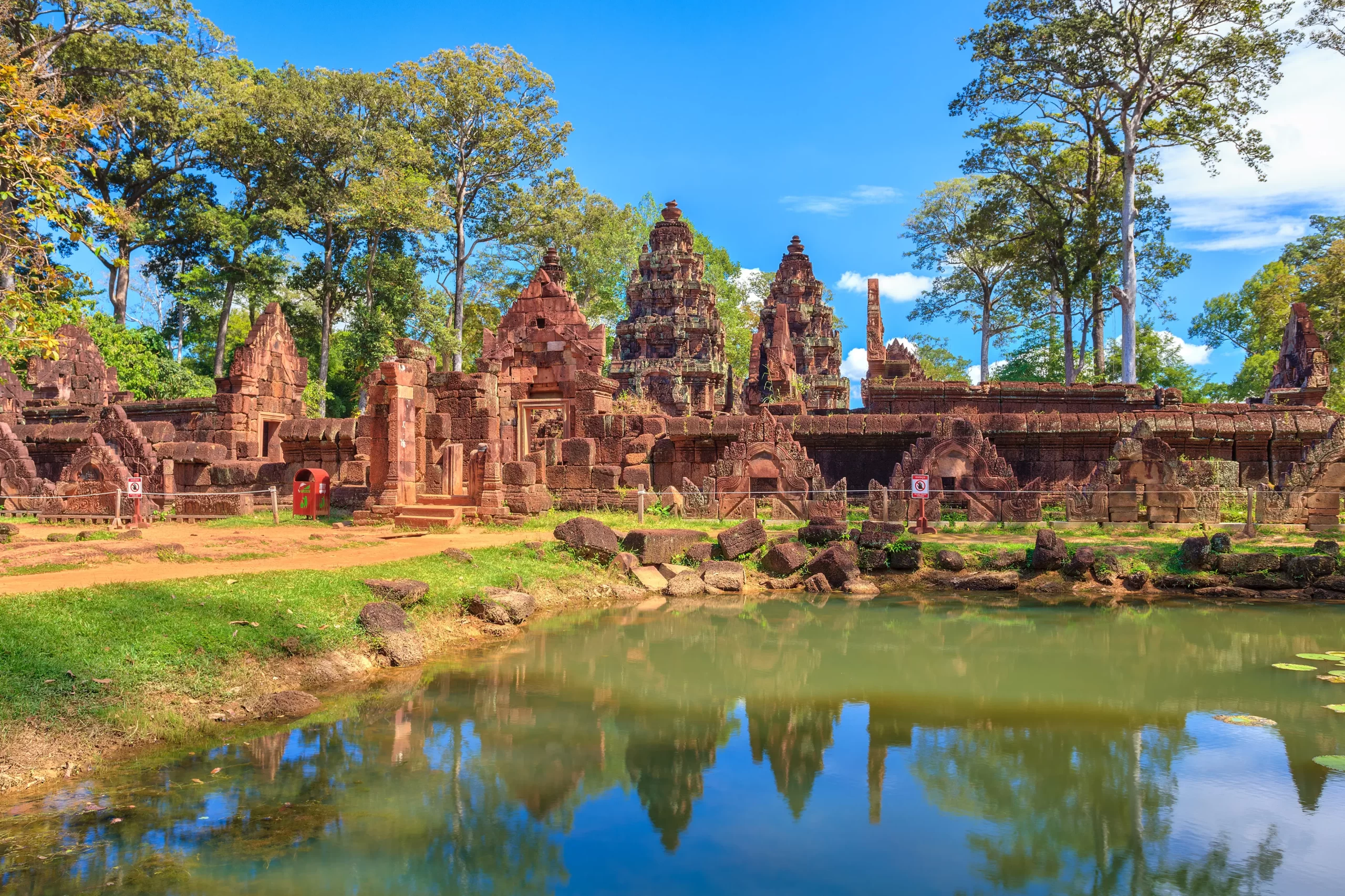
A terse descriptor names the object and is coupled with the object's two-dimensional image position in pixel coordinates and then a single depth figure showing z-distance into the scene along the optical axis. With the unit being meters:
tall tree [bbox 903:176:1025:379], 36.66
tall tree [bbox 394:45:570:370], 29.34
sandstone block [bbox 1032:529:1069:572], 10.91
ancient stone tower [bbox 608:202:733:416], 31.80
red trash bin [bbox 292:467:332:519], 15.27
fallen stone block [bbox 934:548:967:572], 11.19
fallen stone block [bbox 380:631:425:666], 7.40
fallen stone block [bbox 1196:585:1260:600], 10.47
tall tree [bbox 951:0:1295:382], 22.80
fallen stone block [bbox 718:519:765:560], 11.81
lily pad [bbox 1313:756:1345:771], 5.21
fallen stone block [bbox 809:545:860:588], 11.03
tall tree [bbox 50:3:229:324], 27.20
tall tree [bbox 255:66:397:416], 28.73
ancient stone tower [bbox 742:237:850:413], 28.81
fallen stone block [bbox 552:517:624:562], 11.24
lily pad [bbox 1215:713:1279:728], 6.06
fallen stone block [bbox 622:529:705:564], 11.38
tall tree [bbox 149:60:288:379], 28.81
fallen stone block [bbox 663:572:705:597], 10.89
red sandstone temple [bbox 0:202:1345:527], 13.64
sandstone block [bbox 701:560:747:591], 11.08
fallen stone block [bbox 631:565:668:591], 10.91
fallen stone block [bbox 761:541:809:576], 11.36
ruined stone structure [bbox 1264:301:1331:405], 19.03
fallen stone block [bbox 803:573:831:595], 10.96
